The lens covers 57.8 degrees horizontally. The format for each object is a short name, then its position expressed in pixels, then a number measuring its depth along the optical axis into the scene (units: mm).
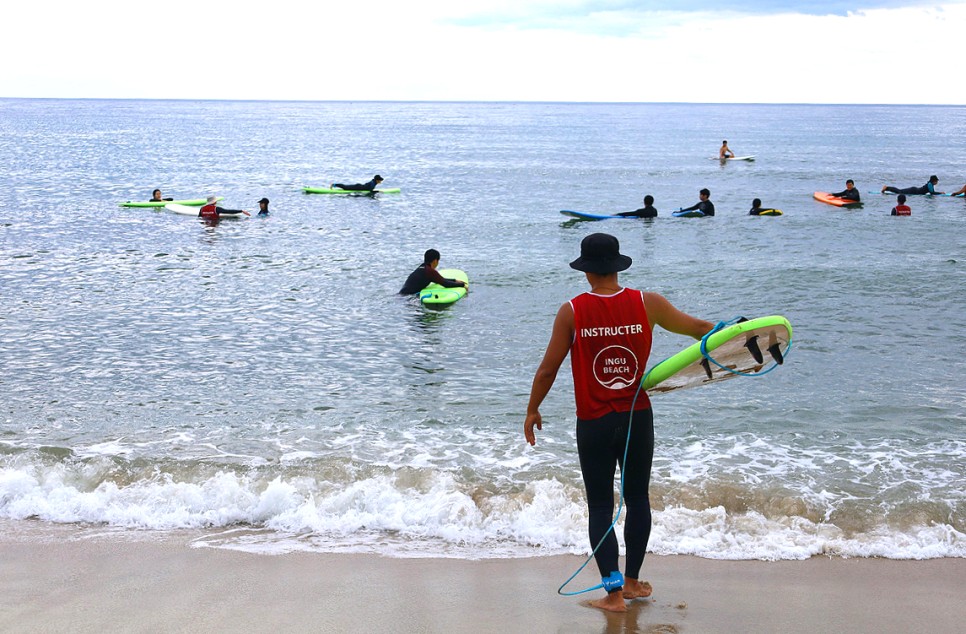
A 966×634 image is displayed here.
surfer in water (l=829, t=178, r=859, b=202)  29469
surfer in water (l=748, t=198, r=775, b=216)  28184
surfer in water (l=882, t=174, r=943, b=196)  31656
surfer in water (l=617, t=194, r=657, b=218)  26812
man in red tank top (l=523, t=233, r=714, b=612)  4465
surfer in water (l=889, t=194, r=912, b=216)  27139
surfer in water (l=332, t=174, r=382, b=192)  34212
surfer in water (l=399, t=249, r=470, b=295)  15438
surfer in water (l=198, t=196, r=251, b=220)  25969
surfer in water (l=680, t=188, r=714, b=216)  27891
